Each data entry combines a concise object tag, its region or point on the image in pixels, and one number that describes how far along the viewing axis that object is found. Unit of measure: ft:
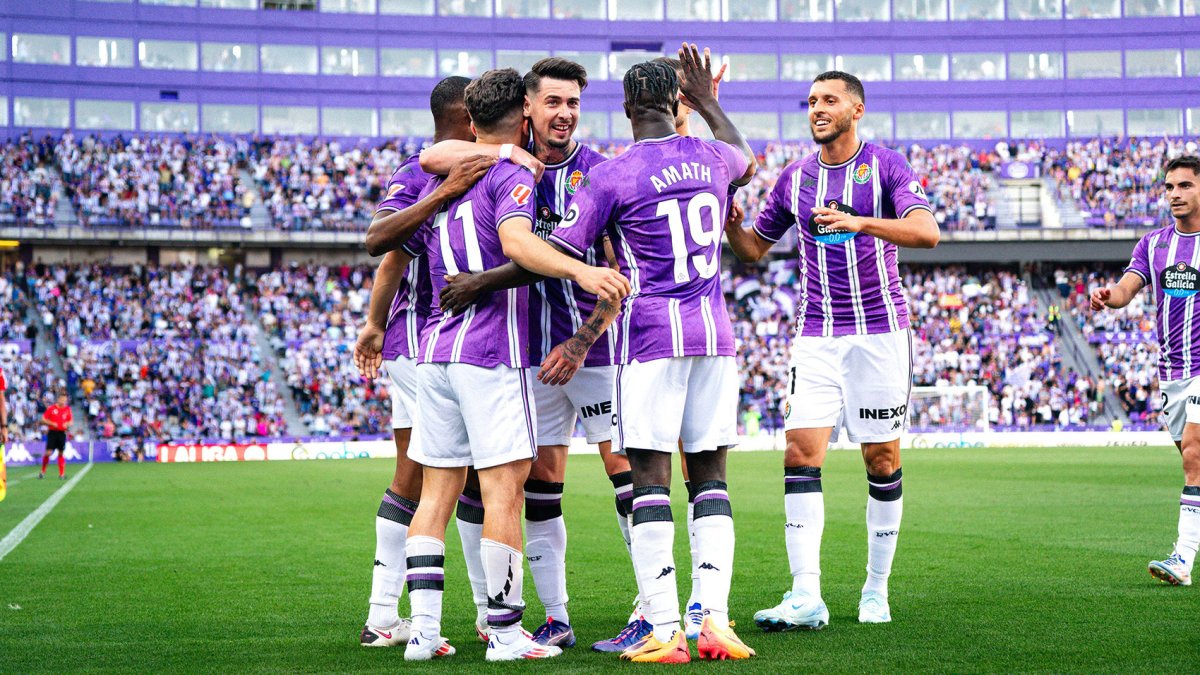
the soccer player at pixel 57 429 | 89.35
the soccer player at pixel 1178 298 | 28.22
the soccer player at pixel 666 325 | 18.79
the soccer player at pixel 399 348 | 21.08
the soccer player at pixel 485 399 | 19.02
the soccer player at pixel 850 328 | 22.54
